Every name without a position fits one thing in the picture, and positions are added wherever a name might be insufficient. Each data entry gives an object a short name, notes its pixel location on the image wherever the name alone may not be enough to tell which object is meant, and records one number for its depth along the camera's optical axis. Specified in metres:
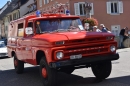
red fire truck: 7.20
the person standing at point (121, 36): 21.81
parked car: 21.29
